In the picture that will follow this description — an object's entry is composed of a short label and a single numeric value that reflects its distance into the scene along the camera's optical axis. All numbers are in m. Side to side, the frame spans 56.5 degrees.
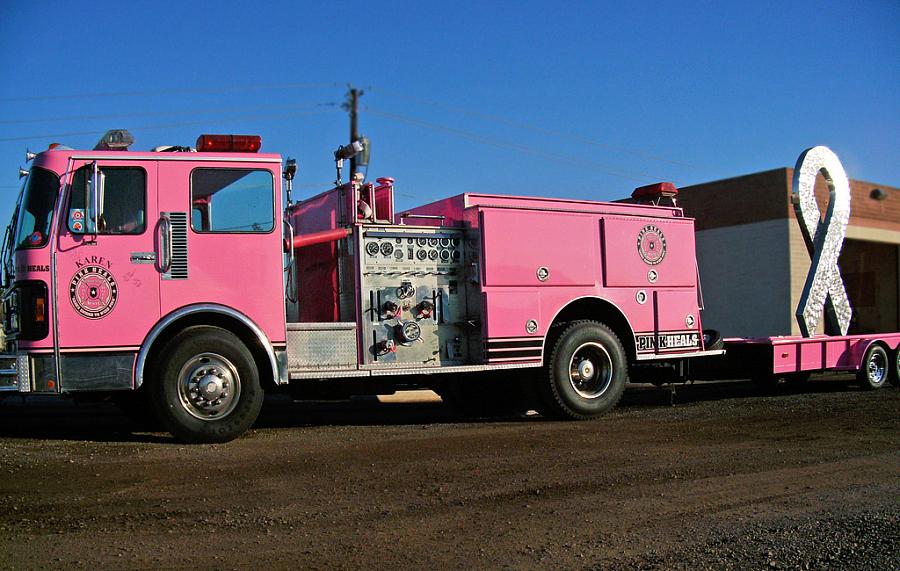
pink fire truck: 7.88
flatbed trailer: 12.81
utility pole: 27.72
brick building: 26.48
